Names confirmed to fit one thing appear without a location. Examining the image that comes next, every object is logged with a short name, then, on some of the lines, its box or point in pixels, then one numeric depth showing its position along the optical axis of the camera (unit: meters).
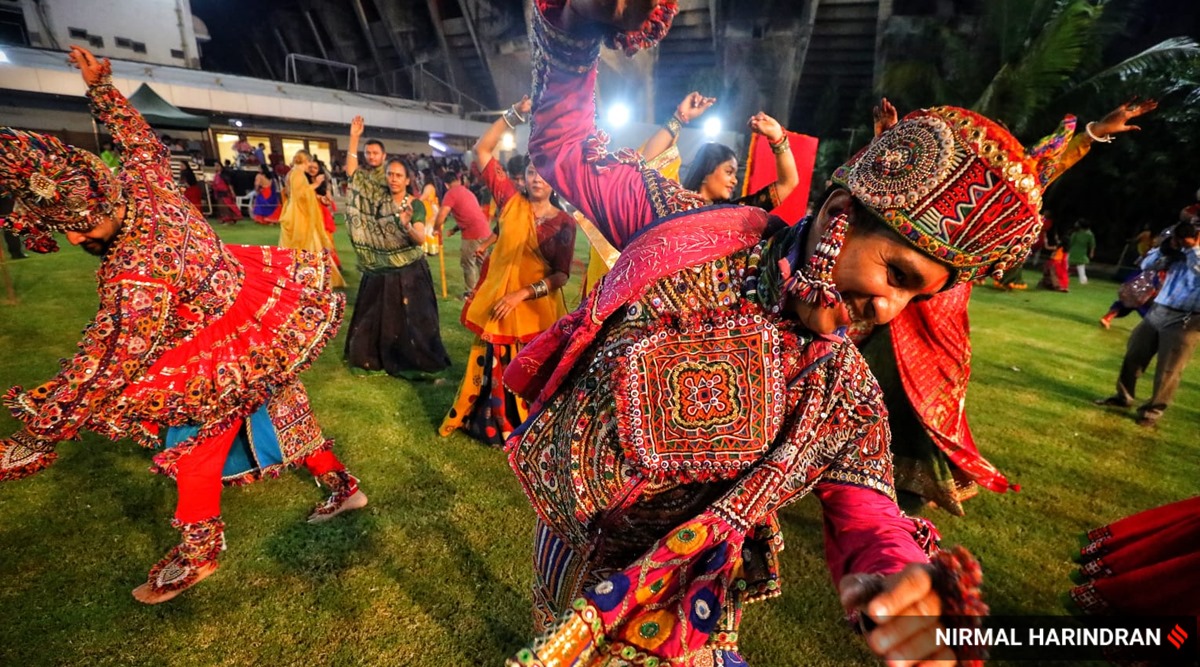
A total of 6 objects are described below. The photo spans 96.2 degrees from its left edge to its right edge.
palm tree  11.33
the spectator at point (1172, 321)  4.95
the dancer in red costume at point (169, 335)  1.99
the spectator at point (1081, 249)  14.59
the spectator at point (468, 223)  7.49
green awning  15.66
